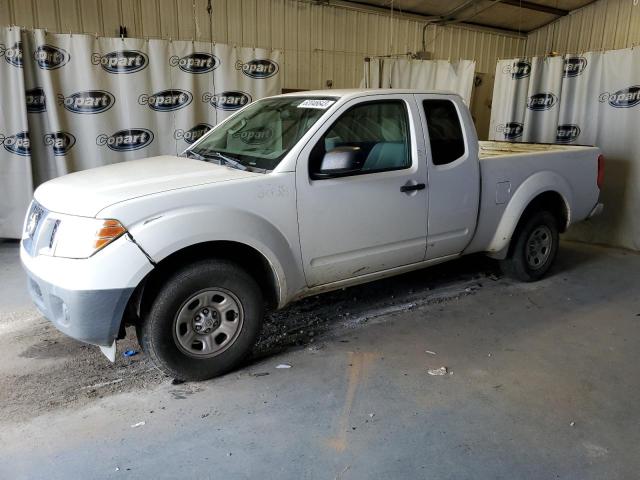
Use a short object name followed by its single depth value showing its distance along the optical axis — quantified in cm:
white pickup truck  278
